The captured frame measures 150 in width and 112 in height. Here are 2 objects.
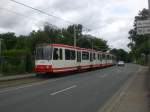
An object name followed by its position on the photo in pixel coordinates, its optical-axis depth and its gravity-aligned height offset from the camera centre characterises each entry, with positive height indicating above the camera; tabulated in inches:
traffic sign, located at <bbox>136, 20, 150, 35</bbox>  272.3 +65.4
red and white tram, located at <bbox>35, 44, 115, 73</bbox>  467.2 +0.1
